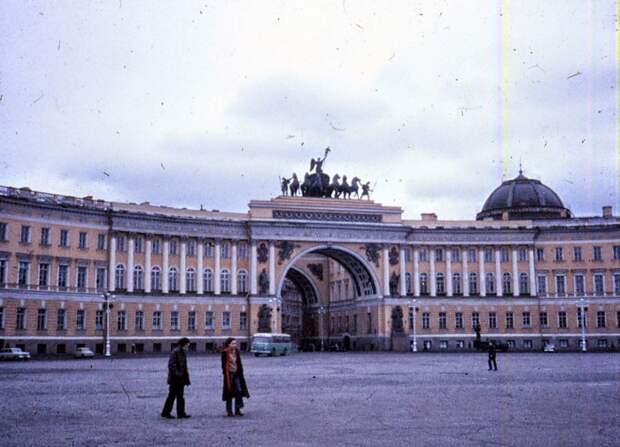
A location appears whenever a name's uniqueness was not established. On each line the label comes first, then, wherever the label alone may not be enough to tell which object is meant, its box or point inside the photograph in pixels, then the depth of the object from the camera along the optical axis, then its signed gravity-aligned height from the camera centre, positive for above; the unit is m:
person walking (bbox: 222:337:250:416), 19.39 -0.94
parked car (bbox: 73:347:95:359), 66.14 -1.03
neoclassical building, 77.62 +7.17
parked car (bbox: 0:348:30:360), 58.66 -0.95
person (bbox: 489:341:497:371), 40.94 -0.68
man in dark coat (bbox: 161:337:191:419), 19.09 -1.03
